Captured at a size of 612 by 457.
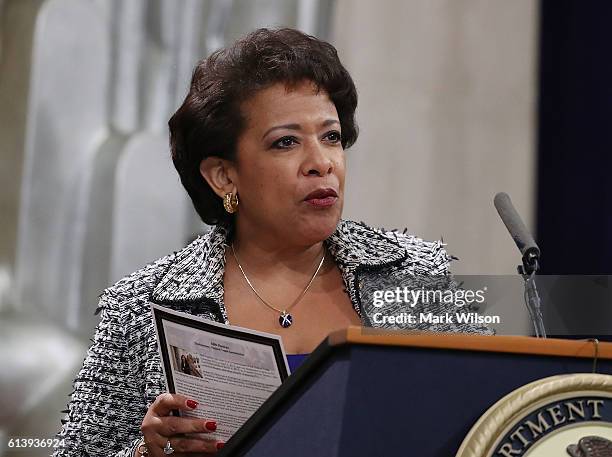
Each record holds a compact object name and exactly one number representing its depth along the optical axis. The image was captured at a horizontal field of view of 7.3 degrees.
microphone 4.97
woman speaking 5.36
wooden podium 4.81
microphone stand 4.90
